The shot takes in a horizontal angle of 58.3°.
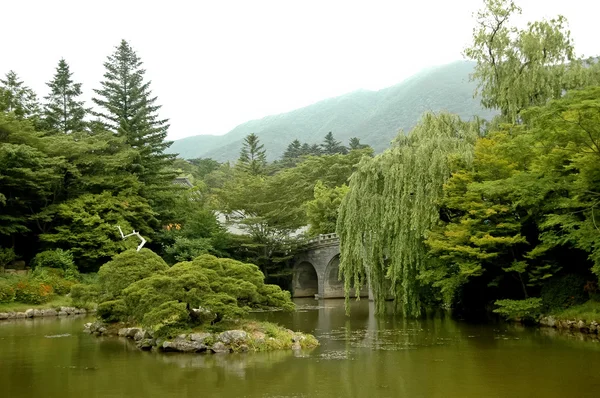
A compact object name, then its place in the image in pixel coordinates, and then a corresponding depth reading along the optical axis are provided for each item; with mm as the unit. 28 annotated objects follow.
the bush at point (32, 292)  20672
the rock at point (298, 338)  12023
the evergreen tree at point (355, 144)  52781
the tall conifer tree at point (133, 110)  30297
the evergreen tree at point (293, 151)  63281
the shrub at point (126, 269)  14812
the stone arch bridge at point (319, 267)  30719
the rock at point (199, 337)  11430
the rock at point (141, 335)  12391
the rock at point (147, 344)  11992
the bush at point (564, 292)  13938
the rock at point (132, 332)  13859
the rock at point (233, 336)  11383
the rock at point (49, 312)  20469
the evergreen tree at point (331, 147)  60091
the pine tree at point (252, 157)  47875
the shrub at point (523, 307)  14375
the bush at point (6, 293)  20062
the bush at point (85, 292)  16875
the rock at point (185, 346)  11344
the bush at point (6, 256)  23064
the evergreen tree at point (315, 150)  60531
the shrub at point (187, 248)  27641
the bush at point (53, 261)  23984
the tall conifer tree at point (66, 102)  31755
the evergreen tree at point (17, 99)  27219
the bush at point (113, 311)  14602
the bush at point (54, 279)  22234
